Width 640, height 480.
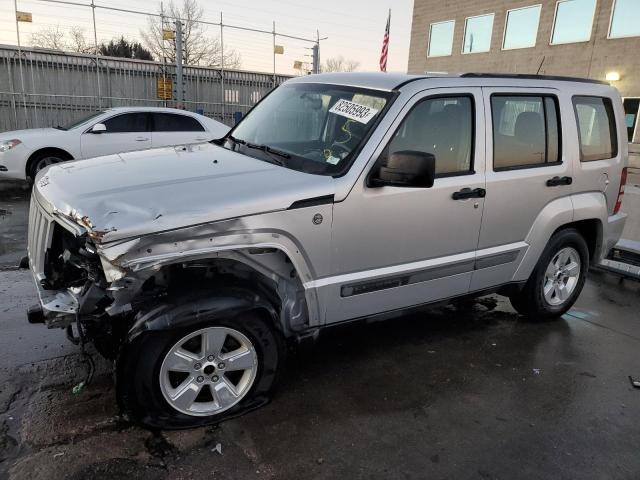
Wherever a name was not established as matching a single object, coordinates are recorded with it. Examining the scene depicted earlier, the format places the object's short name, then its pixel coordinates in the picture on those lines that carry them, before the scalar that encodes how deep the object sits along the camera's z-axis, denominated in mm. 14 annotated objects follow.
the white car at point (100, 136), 9016
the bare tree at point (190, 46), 17688
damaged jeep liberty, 2662
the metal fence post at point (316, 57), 17859
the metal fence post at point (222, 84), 16828
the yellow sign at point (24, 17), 13344
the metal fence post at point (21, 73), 13406
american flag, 10752
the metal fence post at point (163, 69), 15375
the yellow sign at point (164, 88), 15336
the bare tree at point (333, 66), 48475
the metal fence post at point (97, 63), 14523
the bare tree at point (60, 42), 16312
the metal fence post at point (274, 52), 18070
